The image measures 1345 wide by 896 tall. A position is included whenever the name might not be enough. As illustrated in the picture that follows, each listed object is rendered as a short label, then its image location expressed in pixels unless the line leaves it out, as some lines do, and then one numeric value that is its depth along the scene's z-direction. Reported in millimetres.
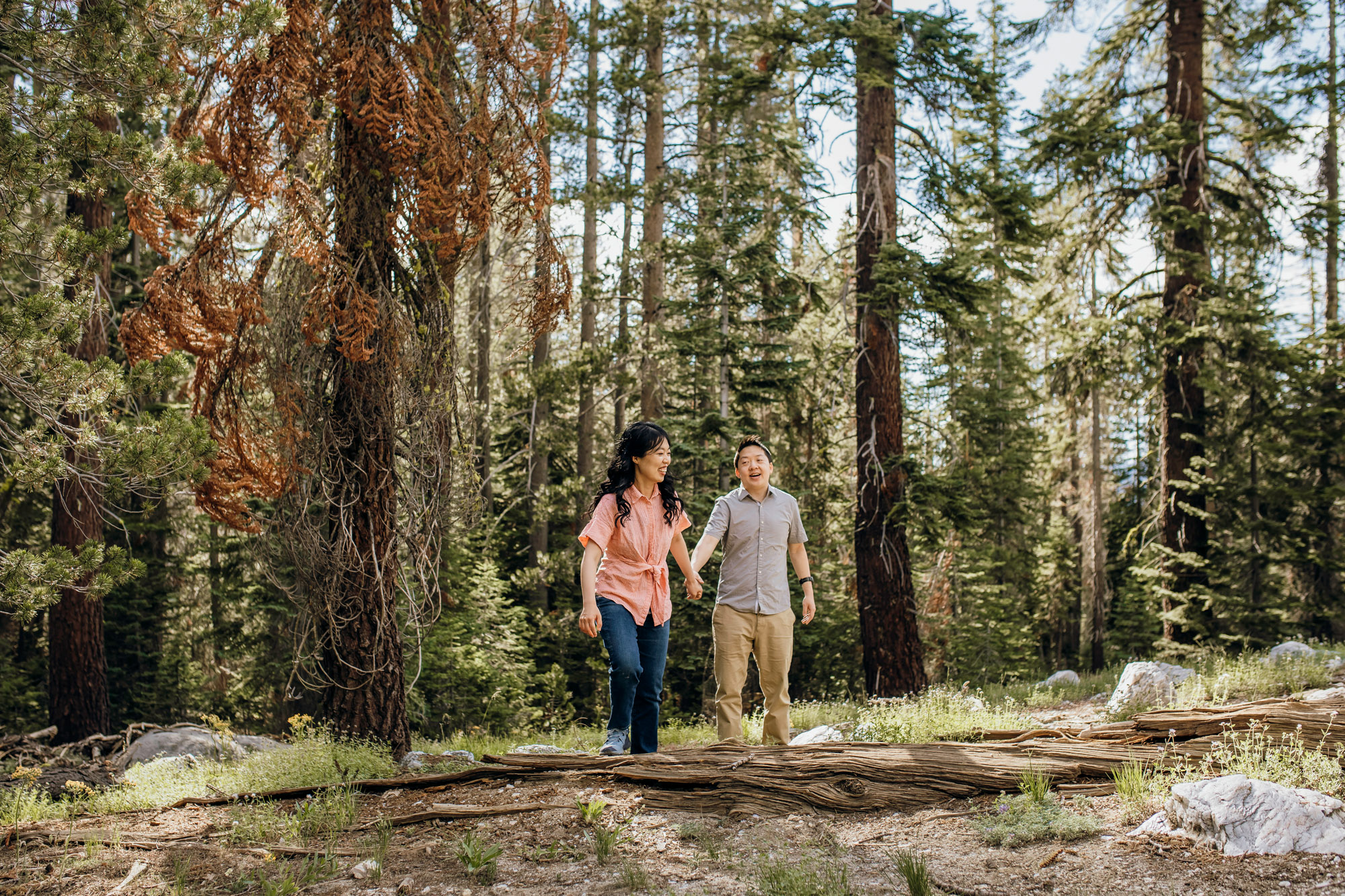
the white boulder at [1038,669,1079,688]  11930
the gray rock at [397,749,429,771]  6020
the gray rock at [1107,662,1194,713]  7668
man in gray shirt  5559
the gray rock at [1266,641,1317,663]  8961
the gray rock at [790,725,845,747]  7656
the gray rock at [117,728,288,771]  7766
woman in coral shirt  4879
